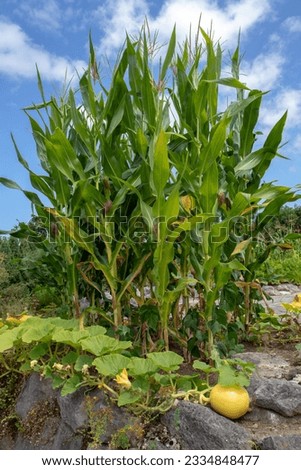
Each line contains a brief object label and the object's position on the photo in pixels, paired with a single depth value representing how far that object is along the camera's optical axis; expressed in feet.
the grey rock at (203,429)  9.07
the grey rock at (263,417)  9.83
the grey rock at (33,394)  12.07
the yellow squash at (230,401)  9.42
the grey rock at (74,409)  10.39
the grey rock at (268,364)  11.43
